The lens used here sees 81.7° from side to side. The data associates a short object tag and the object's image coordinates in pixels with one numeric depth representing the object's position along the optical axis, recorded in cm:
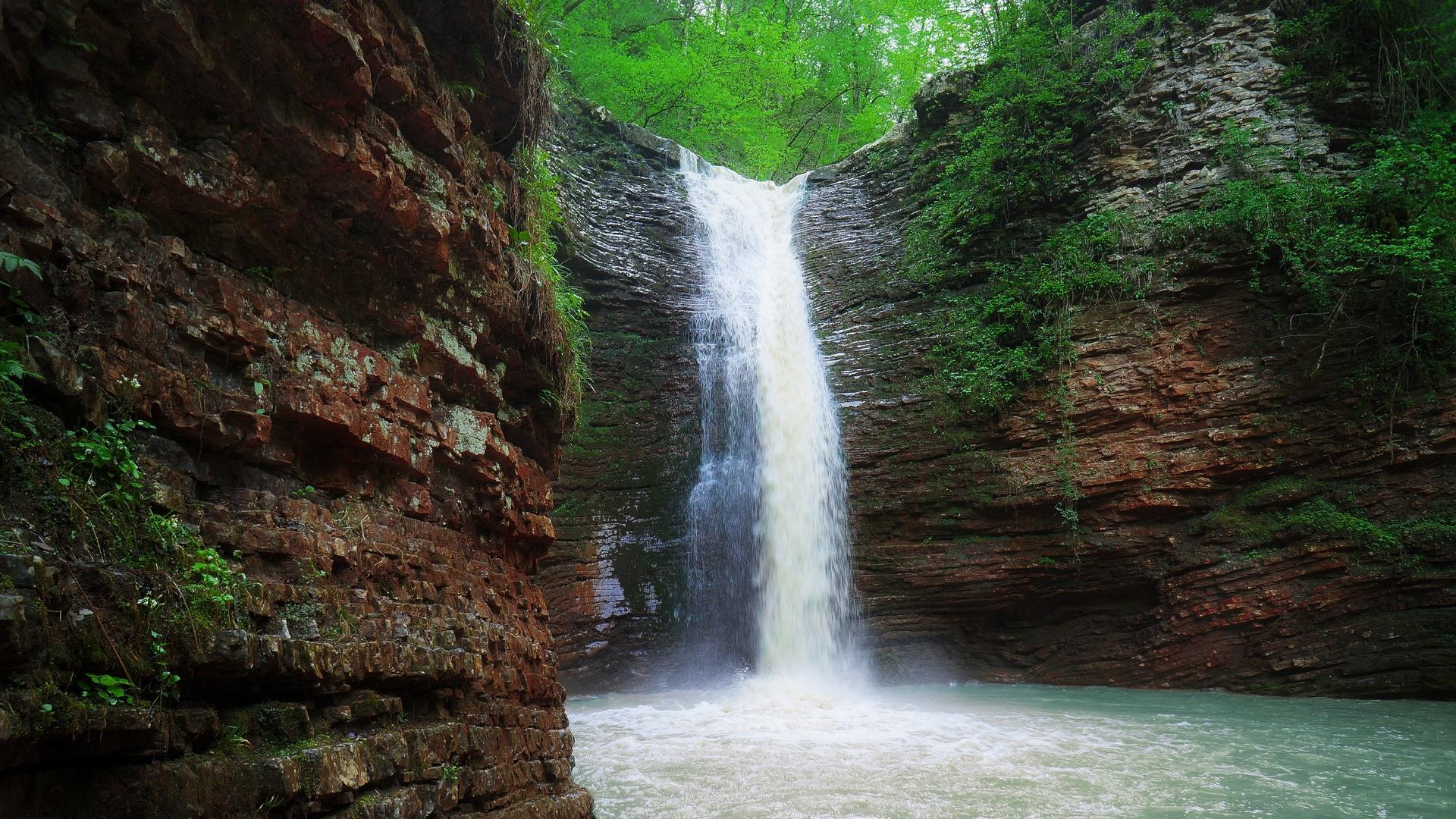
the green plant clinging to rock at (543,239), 622
